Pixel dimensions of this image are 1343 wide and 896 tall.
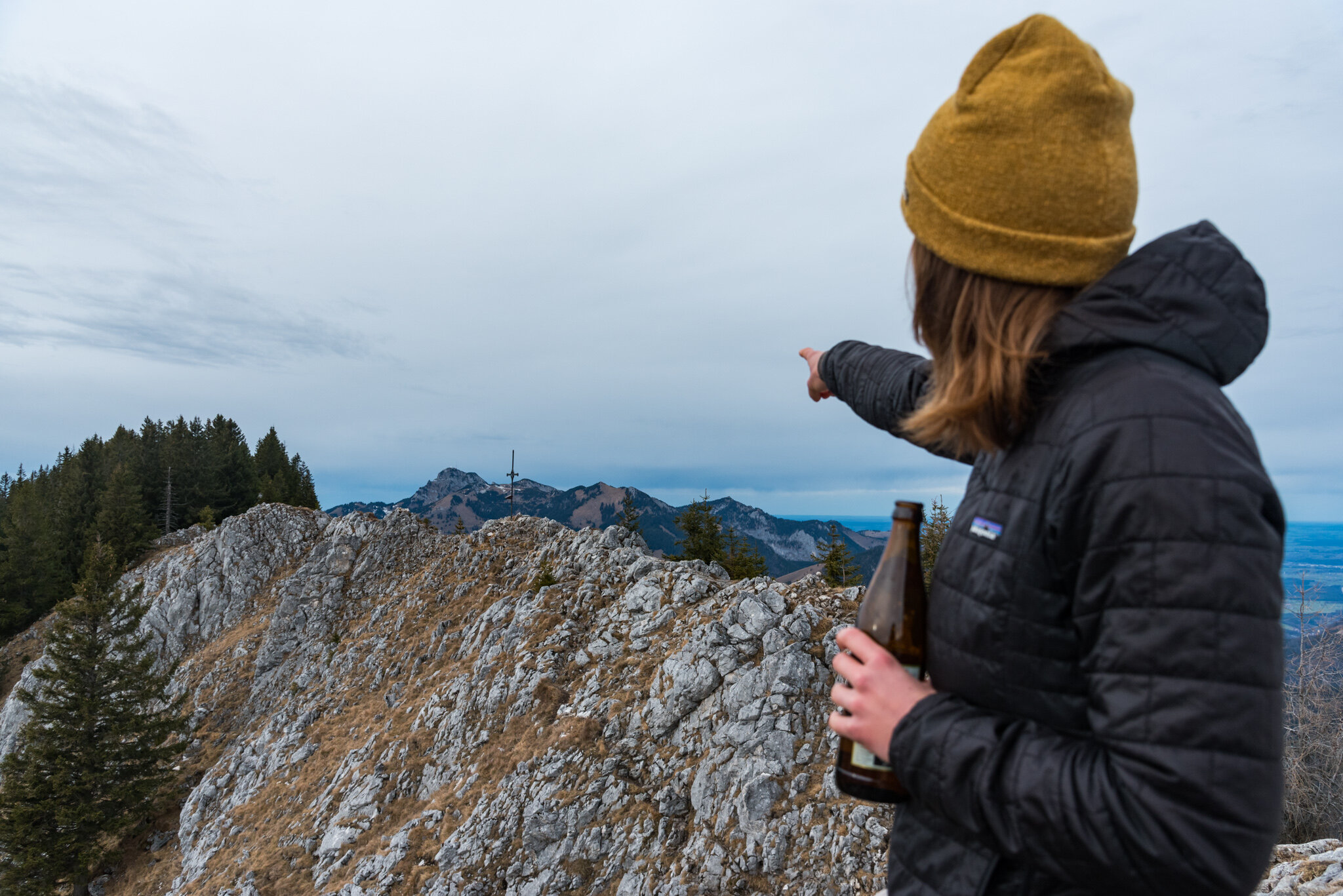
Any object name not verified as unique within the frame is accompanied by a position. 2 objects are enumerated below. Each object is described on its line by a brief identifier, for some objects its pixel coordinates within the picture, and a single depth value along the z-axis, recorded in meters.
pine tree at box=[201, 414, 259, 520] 64.12
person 1.46
